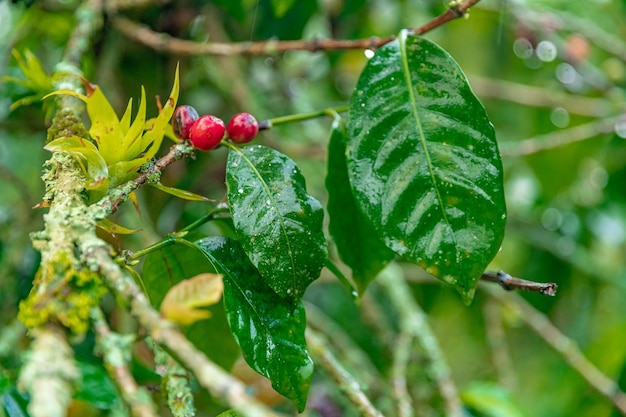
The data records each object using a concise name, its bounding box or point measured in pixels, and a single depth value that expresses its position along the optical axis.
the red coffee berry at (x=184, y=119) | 0.69
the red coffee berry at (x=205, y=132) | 0.68
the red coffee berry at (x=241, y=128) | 0.70
